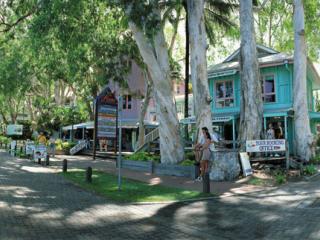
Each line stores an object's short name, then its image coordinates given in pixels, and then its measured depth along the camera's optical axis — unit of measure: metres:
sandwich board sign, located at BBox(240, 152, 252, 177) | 13.71
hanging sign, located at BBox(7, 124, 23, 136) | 44.69
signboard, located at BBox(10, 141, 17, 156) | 27.40
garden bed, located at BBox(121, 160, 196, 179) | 14.27
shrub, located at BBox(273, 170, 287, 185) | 12.66
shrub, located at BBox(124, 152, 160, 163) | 17.59
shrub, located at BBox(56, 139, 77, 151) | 30.05
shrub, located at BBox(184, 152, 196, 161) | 17.01
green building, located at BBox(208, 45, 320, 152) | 21.95
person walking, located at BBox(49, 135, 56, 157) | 25.57
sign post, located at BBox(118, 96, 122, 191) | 11.03
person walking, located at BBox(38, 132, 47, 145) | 21.23
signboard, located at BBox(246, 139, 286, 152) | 14.63
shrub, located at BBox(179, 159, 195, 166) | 15.21
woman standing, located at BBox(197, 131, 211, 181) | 12.65
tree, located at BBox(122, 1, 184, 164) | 15.98
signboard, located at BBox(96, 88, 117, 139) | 12.17
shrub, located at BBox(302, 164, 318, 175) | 14.30
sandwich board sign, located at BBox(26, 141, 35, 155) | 22.50
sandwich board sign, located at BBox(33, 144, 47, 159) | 20.10
